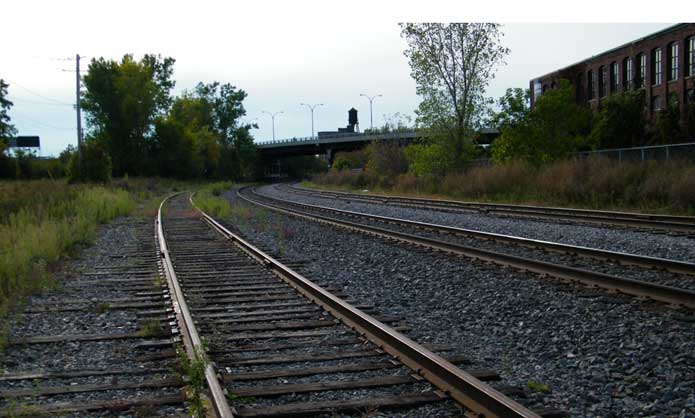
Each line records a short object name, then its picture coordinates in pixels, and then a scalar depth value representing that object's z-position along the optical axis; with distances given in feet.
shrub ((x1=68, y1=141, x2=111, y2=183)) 133.90
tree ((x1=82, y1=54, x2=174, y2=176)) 237.25
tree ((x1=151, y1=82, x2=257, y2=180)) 258.98
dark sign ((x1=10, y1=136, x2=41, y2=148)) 376.52
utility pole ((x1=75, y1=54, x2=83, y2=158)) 133.08
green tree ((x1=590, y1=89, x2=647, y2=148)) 148.87
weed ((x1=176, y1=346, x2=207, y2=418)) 14.90
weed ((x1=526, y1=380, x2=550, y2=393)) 16.29
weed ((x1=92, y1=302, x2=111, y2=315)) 26.76
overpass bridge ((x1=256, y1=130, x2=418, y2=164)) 307.78
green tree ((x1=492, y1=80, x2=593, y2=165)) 109.70
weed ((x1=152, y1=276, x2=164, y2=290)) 31.71
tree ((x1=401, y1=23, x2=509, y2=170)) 124.77
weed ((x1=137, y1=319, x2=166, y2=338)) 22.45
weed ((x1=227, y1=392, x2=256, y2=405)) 15.72
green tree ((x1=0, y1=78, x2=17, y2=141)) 266.16
